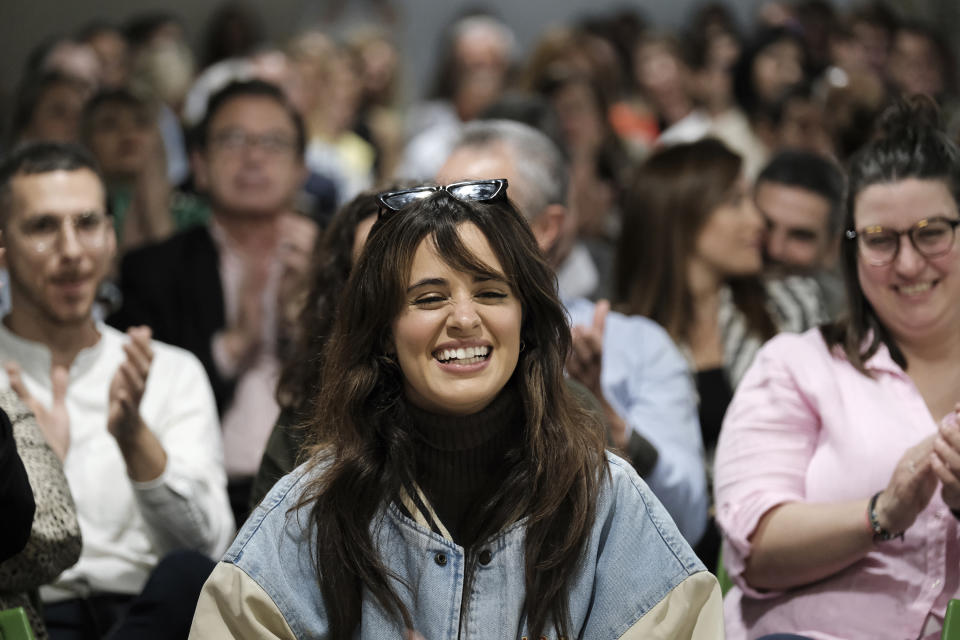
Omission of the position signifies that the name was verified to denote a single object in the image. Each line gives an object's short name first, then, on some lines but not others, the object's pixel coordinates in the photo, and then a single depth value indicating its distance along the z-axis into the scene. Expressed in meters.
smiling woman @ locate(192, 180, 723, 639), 3.58
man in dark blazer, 6.45
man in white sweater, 4.92
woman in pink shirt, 4.25
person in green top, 8.36
